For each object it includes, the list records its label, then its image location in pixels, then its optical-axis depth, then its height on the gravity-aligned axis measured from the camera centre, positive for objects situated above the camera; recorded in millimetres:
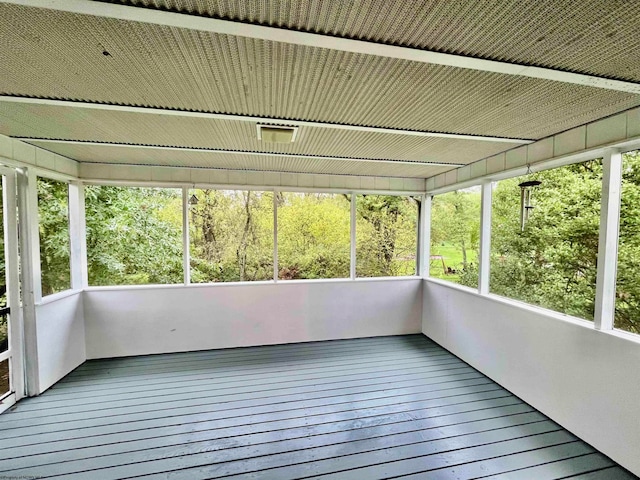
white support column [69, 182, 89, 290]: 3516 -123
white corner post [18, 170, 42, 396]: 2785 -439
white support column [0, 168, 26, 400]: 2711 -518
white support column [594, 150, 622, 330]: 2162 -76
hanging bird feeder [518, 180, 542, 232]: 2804 +223
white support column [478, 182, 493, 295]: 3408 -219
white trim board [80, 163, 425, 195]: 3664 +609
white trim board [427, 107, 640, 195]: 2045 +644
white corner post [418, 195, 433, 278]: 4605 -120
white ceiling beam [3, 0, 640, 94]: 1058 +759
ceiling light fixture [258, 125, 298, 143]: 2289 +719
